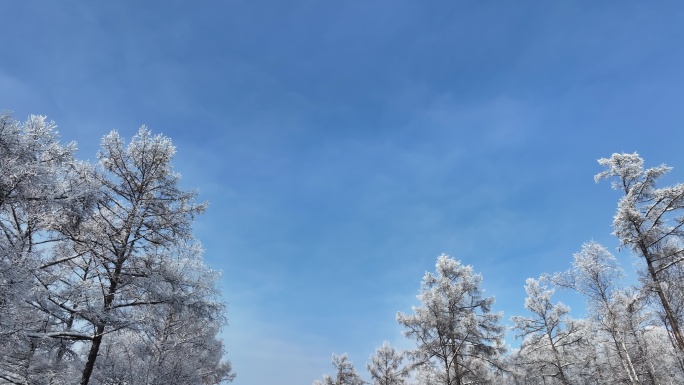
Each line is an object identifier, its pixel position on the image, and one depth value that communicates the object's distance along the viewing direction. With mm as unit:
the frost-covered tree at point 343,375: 28078
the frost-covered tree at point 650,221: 14125
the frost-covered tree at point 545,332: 21953
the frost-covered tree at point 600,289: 16797
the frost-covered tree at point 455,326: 17609
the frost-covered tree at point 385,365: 25703
